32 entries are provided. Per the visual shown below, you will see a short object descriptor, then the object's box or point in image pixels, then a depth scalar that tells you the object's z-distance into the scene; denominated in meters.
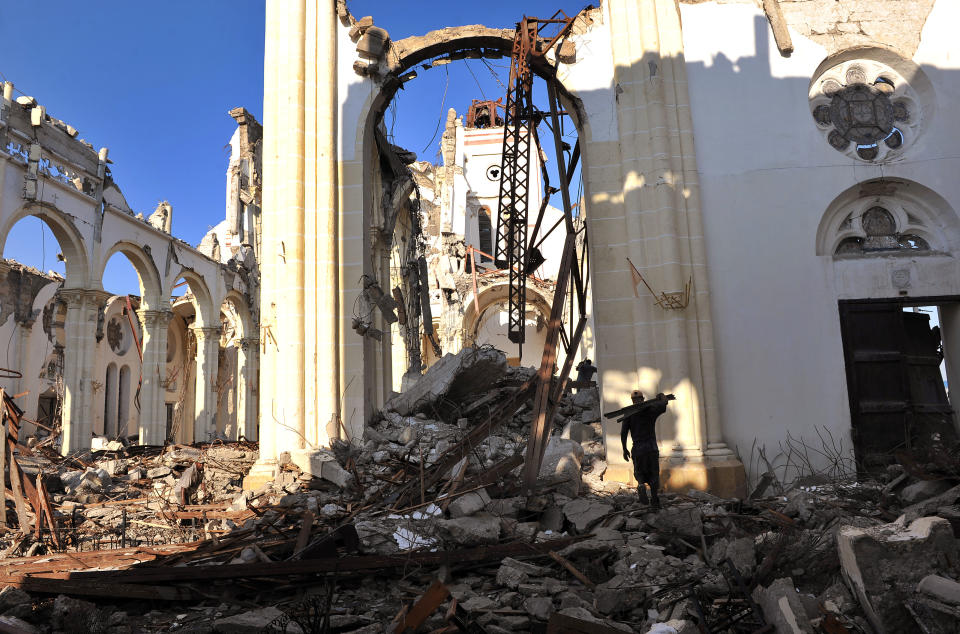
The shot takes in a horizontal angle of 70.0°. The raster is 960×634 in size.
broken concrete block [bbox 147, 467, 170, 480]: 11.23
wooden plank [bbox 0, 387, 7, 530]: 8.09
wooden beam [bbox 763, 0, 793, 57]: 10.50
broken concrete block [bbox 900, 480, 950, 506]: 6.95
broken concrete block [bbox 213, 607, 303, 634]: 4.44
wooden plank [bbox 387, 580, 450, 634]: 4.37
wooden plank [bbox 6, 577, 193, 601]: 5.20
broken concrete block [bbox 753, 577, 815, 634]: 3.74
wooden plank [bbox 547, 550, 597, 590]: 5.27
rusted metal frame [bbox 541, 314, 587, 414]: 9.30
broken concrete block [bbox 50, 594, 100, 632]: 4.77
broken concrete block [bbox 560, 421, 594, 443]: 11.26
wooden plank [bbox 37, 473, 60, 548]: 7.50
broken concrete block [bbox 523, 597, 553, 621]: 4.62
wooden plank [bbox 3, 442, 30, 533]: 7.80
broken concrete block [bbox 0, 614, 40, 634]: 4.48
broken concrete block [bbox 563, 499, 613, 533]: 6.77
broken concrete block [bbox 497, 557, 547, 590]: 5.26
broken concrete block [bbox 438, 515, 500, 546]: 6.05
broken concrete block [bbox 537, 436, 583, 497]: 8.31
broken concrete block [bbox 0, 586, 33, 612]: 5.00
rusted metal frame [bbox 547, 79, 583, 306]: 10.83
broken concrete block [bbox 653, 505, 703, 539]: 6.23
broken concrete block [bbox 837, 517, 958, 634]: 3.74
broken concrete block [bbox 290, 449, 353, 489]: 8.88
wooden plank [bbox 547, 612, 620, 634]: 3.97
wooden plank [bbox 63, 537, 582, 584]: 5.37
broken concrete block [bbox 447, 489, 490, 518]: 6.71
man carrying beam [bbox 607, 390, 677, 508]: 7.67
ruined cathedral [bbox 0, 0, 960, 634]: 9.38
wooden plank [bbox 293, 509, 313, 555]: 6.13
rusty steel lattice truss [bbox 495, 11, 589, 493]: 8.84
